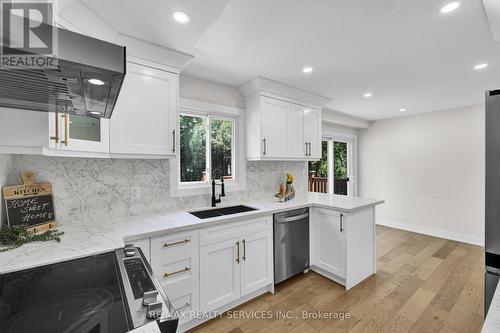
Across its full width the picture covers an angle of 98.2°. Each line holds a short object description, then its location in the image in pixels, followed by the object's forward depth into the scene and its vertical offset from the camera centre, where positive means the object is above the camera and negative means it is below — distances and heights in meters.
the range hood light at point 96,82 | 0.78 +0.32
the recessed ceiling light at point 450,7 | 1.39 +1.04
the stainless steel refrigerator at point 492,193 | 1.38 -0.18
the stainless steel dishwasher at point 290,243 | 2.38 -0.88
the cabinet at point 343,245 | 2.42 -0.93
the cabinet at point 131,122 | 1.25 +0.32
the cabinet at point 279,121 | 2.65 +0.60
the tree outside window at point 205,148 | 2.50 +0.23
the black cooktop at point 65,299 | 0.68 -0.50
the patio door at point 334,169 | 4.79 -0.06
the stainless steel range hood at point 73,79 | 0.64 +0.31
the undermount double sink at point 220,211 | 2.30 -0.50
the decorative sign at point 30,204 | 1.41 -0.25
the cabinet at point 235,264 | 1.90 -0.93
